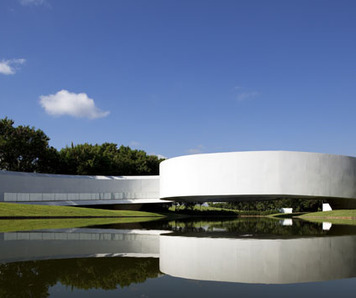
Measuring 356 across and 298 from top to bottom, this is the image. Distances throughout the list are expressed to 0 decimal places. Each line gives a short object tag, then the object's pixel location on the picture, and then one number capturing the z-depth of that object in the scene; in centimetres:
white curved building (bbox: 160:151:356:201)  3734
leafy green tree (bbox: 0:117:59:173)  5188
